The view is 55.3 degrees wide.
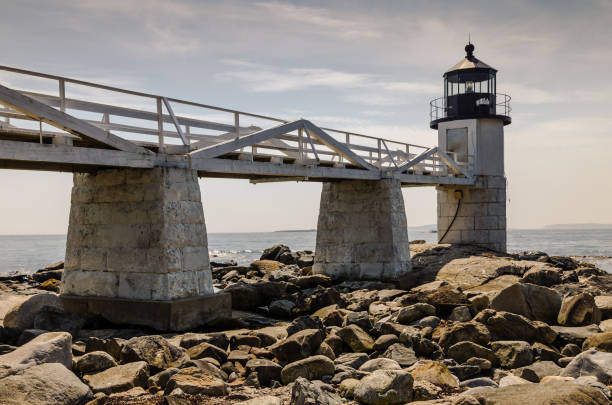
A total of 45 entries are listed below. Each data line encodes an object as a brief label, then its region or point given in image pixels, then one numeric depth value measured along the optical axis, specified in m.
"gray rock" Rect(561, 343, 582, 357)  9.15
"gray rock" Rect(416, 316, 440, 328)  10.58
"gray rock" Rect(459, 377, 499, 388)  7.45
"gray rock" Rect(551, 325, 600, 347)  9.66
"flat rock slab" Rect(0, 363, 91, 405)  6.01
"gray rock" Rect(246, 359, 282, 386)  7.80
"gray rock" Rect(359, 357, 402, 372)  8.01
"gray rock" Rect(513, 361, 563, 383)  7.86
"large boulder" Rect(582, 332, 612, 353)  8.90
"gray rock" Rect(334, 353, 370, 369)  8.41
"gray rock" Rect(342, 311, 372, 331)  10.59
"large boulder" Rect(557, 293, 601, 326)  10.49
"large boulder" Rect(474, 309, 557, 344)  9.55
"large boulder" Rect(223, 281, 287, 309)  14.37
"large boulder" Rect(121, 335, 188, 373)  7.92
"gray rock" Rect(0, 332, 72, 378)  6.51
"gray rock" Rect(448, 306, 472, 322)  10.83
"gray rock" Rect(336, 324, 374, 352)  9.32
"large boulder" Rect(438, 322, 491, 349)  9.18
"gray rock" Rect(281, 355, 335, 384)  7.72
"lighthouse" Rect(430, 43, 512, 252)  25.94
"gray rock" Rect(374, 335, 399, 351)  9.33
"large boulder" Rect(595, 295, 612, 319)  11.20
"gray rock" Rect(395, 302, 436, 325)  11.05
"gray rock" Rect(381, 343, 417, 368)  8.57
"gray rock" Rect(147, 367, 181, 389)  7.24
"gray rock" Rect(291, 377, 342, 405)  6.32
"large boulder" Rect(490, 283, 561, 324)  10.84
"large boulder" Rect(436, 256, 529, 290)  17.92
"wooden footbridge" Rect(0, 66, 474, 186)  9.73
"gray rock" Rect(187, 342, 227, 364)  8.54
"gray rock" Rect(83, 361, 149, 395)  6.95
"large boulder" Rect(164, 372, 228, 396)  6.91
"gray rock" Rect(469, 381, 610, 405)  5.93
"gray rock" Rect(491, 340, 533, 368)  8.47
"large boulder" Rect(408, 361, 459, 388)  7.40
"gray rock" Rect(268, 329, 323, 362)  8.66
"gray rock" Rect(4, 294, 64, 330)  10.31
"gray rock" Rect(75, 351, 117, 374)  7.52
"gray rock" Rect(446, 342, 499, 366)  8.56
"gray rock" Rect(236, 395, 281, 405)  6.30
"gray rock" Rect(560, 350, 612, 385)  7.44
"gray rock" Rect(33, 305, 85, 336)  10.15
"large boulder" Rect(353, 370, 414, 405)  6.79
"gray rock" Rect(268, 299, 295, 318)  13.45
